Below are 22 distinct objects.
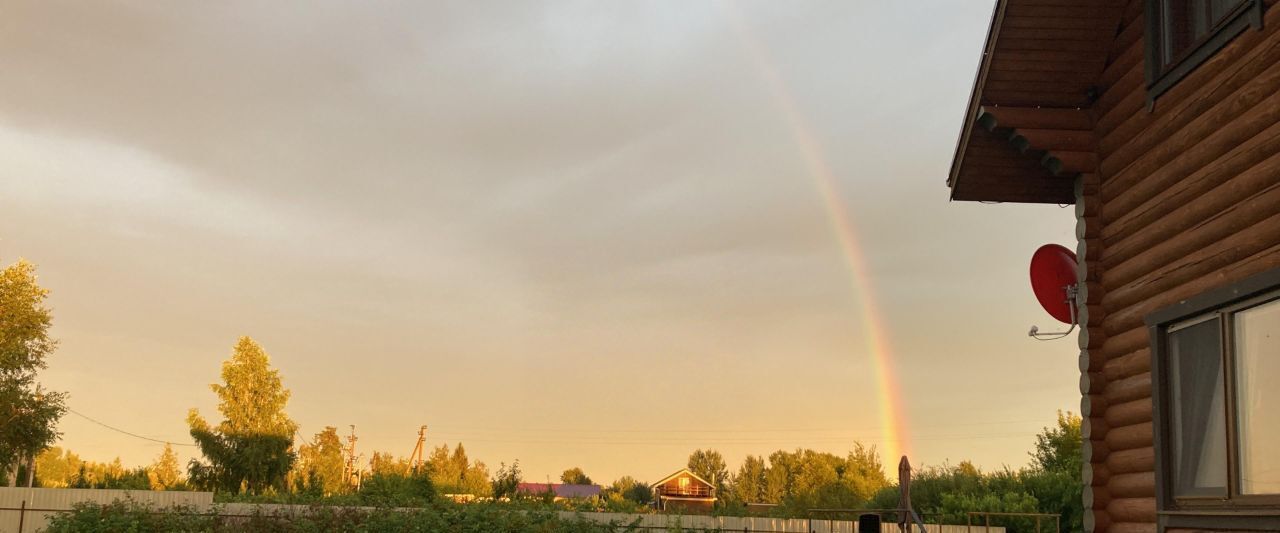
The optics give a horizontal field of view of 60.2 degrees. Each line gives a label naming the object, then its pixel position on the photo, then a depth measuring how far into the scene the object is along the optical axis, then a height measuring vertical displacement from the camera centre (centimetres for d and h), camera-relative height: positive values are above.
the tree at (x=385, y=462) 7719 -86
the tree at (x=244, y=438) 5500 +33
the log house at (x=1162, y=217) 670 +182
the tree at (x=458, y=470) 6088 -102
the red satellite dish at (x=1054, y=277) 970 +174
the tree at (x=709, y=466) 13562 -33
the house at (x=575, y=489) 11026 -314
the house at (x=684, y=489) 9708 -248
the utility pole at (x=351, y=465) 7966 -117
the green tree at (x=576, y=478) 12700 -226
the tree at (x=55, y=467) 8342 -256
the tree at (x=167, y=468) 7681 -195
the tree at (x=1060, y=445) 5244 +159
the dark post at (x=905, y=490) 1364 -23
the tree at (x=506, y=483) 3755 -93
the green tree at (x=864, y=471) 7831 -5
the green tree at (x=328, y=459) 7481 -80
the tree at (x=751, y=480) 10469 -136
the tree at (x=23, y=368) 4009 +242
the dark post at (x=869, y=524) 1175 -56
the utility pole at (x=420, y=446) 7413 +37
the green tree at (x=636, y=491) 9938 -277
